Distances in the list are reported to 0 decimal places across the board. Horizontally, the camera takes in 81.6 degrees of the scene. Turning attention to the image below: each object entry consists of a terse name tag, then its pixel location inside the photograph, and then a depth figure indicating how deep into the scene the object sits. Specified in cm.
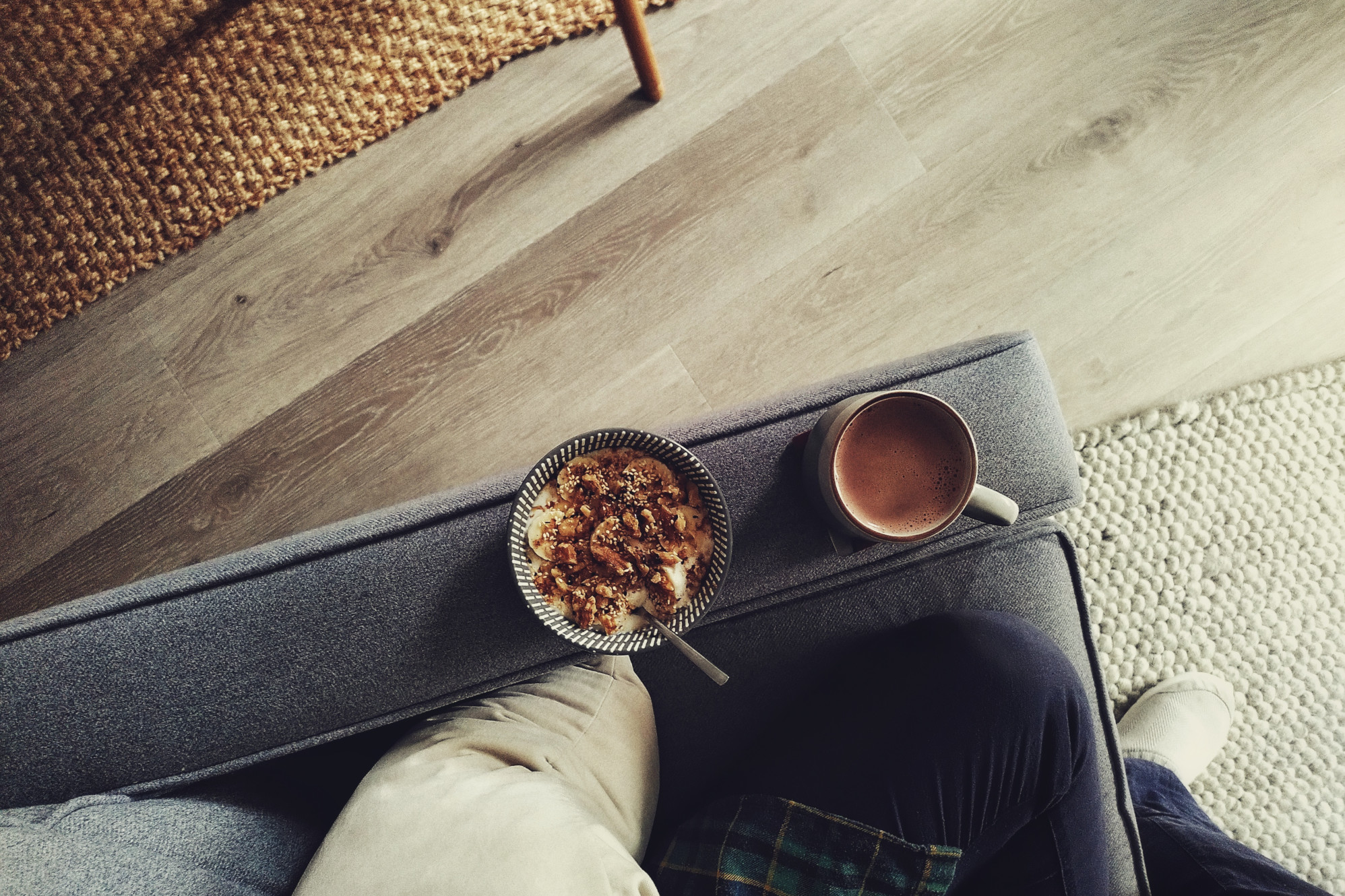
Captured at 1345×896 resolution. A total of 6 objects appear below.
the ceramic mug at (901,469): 68
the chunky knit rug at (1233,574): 121
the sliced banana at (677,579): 69
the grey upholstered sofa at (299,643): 73
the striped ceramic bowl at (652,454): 68
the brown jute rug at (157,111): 119
